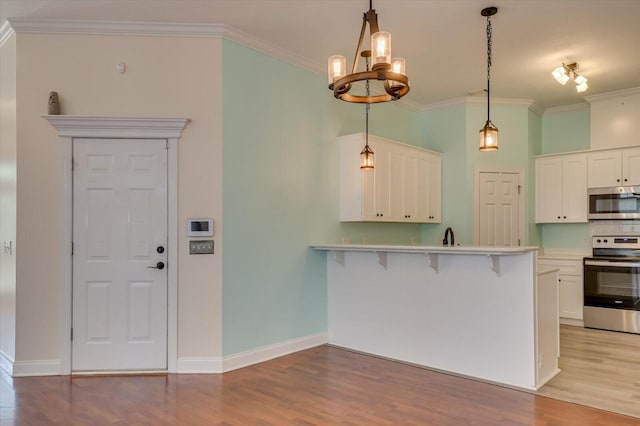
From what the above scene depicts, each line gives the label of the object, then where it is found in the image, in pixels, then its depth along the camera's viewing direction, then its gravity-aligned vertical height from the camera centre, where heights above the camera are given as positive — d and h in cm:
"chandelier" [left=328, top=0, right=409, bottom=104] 250 +86
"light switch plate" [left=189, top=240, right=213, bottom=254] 418 -25
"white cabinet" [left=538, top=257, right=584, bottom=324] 604 -94
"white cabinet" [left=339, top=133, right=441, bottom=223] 526 +46
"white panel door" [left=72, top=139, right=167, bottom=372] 409 -32
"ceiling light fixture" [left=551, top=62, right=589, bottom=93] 492 +161
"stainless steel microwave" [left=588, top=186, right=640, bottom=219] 584 +23
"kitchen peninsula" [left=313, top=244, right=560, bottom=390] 372 -83
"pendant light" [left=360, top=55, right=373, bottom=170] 482 +66
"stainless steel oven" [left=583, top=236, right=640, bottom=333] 555 -84
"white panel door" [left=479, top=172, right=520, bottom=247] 639 +16
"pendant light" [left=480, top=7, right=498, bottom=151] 358 +66
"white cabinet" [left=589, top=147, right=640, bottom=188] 586 +70
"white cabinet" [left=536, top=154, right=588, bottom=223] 632 +45
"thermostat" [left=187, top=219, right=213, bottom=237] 416 -7
